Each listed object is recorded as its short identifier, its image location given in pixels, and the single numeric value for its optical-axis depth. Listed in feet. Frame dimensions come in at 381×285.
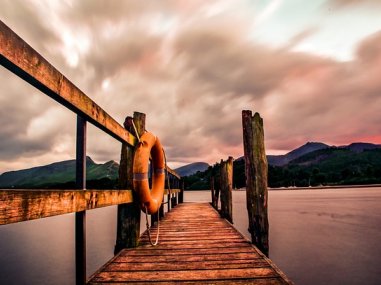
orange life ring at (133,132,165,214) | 11.56
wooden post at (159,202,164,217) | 25.01
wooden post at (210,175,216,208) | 47.48
